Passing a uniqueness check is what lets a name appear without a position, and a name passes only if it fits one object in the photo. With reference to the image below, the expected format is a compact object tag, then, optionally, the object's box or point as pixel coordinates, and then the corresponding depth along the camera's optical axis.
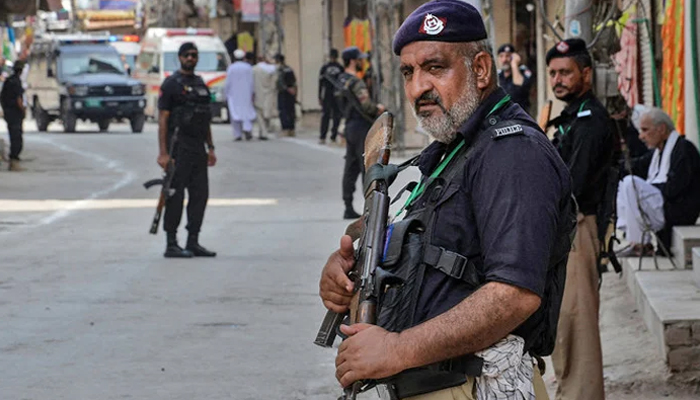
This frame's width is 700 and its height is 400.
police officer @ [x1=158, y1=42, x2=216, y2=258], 12.70
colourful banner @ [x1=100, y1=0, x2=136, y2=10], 88.81
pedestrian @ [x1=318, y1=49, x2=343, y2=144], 30.10
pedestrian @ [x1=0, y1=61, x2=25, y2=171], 24.42
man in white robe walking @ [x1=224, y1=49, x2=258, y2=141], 33.44
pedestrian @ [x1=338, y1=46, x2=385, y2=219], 15.89
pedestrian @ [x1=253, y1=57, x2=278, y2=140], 34.69
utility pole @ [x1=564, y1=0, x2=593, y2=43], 9.04
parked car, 37.50
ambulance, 41.25
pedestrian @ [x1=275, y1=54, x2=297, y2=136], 33.75
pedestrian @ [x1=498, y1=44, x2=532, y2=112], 18.77
